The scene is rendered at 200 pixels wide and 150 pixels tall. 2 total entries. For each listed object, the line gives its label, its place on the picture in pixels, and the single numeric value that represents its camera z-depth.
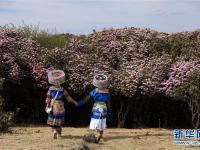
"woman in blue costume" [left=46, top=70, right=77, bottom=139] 11.34
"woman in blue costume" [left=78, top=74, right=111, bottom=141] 11.21
